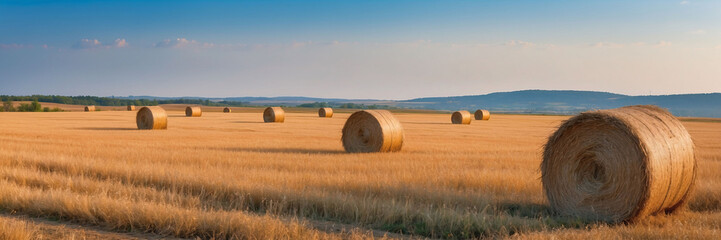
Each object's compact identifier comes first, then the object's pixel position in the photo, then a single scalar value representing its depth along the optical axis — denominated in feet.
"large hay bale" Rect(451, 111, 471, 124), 138.05
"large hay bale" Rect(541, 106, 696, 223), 24.11
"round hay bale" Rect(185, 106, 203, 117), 169.48
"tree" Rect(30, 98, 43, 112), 271.28
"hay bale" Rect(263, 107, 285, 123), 131.85
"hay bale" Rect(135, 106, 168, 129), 93.30
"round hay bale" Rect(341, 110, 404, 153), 54.49
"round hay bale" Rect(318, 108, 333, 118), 182.19
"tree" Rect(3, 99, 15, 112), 261.24
